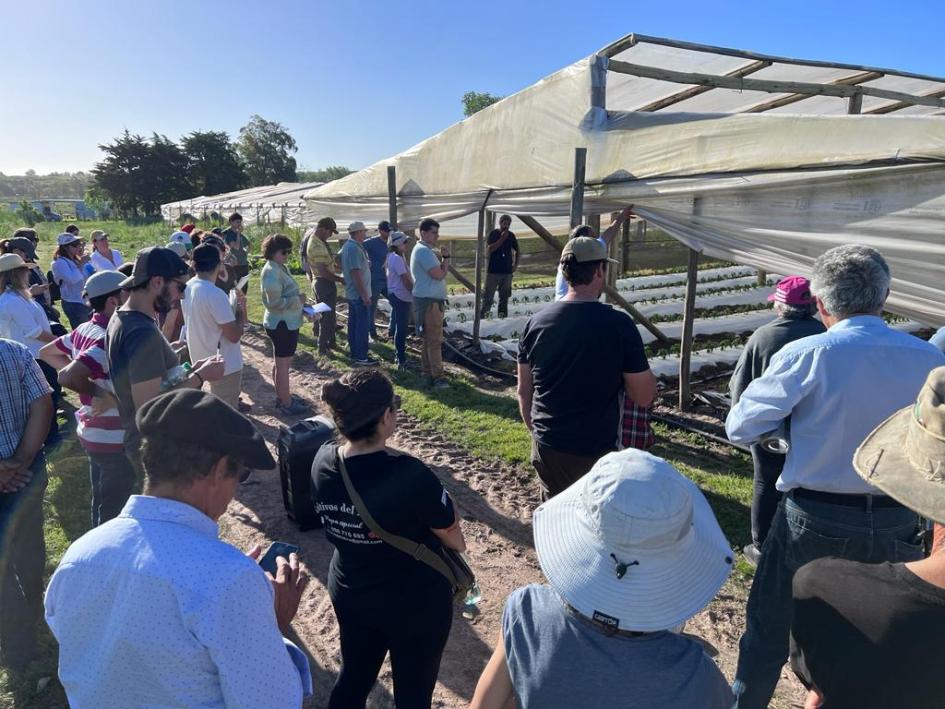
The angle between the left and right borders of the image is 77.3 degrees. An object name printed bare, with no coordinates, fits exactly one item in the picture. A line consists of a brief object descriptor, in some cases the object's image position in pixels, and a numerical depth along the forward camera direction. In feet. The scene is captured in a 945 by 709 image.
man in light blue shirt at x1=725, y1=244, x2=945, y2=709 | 6.53
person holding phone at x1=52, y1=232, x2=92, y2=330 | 24.53
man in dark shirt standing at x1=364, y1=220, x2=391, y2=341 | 29.18
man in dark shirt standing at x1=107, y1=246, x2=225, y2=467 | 9.58
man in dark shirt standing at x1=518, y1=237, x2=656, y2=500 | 9.05
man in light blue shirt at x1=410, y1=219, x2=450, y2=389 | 22.97
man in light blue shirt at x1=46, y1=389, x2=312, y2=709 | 3.79
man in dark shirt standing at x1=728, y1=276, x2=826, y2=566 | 10.21
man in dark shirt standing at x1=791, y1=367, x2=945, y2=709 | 3.61
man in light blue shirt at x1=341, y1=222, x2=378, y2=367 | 24.64
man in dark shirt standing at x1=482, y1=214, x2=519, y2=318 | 33.40
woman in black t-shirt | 6.43
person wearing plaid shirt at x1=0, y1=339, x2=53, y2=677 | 8.83
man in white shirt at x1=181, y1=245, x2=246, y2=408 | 14.42
